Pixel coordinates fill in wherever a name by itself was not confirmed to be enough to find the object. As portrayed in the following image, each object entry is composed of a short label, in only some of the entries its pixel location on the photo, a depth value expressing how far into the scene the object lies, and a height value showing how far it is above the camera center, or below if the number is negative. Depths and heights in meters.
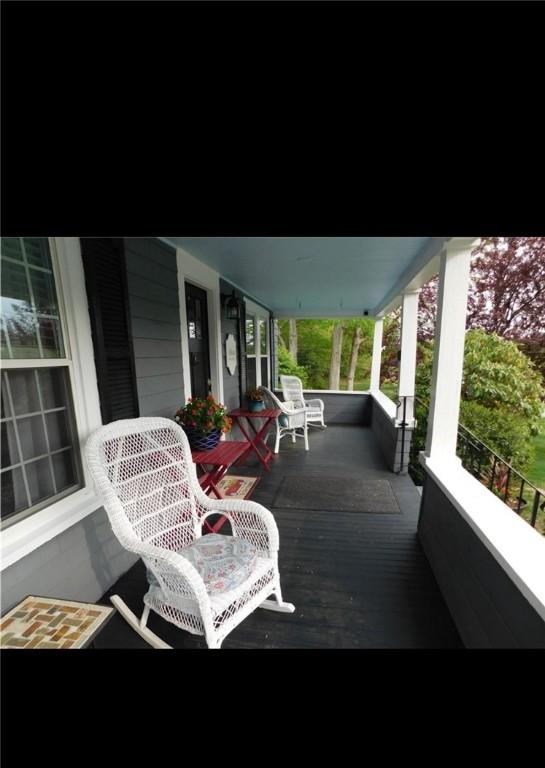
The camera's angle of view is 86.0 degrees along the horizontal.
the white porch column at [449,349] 1.88 -0.04
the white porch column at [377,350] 5.87 -0.13
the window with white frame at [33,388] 1.23 -0.17
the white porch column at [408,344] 3.56 -0.02
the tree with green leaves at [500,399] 4.51 -0.93
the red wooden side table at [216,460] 2.15 -0.84
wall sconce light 3.58 +0.50
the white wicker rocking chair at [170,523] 1.23 -0.92
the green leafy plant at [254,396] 4.09 -0.70
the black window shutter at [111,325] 1.63 +0.14
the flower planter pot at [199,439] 2.34 -0.74
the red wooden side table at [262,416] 3.66 -0.96
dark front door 3.05 +0.08
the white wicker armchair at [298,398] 5.06 -0.92
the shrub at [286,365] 8.96 -0.61
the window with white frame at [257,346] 4.89 +0.00
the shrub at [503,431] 4.47 -1.38
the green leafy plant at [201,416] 2.34 -0.56
